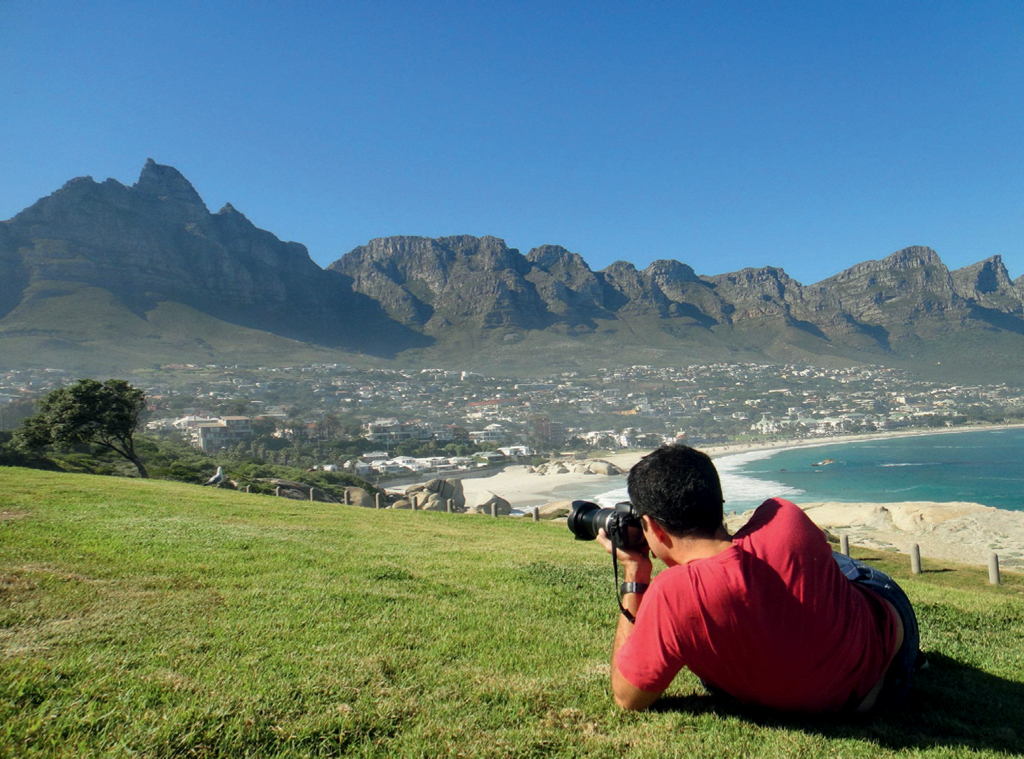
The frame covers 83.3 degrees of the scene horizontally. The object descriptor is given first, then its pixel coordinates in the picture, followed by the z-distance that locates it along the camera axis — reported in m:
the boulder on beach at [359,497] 24.31
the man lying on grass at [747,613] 2.15
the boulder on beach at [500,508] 29.04
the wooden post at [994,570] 10.71
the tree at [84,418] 23.61
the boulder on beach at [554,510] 23.78
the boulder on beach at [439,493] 24.78
